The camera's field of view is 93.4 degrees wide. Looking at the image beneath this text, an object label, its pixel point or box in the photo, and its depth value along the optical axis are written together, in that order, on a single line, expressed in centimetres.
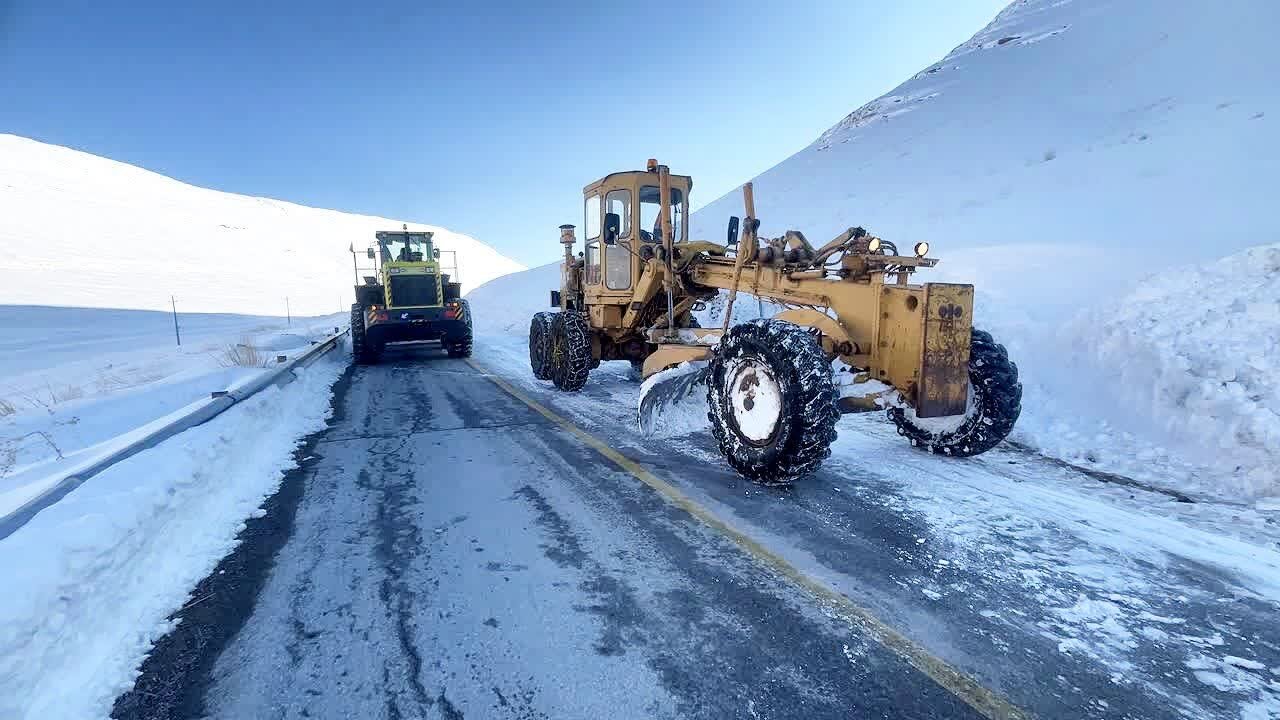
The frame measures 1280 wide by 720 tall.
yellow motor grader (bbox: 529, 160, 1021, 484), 420
